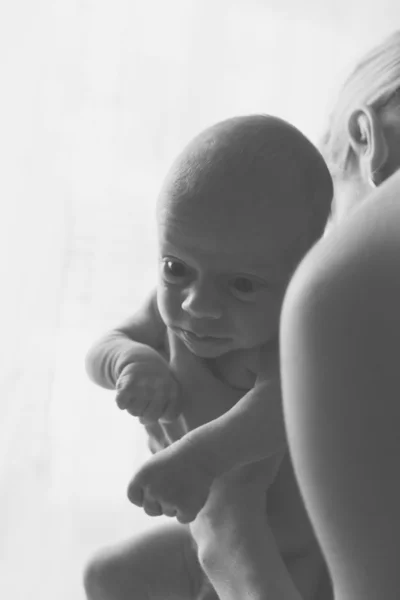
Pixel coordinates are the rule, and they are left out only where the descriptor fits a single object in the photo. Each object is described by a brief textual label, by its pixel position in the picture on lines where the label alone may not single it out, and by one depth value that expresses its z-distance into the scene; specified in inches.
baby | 30.5
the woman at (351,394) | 23.2
